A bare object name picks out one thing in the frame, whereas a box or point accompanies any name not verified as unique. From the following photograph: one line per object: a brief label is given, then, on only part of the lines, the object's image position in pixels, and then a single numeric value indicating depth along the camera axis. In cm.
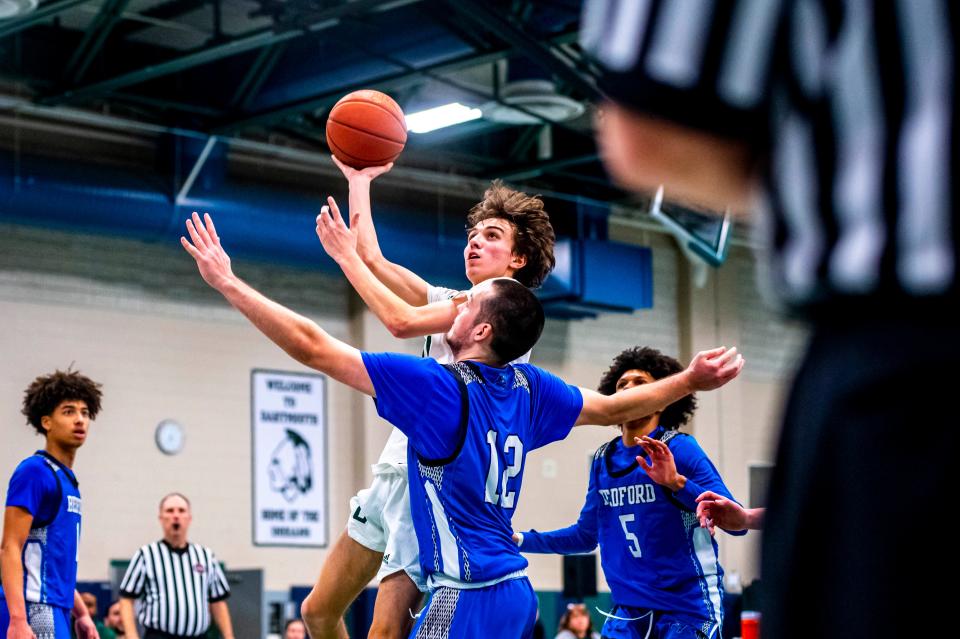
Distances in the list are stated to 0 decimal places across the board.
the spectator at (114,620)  1359
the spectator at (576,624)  1641
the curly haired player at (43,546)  715
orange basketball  632
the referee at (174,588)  1122
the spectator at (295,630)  1500
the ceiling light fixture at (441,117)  1592
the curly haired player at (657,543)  631
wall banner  1689
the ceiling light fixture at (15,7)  1237
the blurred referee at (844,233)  152
